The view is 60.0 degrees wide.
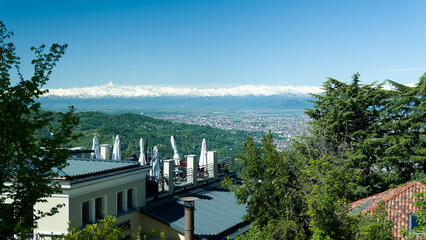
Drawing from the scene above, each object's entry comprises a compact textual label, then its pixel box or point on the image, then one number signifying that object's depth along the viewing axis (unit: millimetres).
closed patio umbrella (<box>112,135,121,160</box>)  21906
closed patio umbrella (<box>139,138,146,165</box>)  22759
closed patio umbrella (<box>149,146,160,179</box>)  19666
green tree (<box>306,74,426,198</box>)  22594
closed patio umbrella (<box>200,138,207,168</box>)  23766
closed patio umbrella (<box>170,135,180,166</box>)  25078
